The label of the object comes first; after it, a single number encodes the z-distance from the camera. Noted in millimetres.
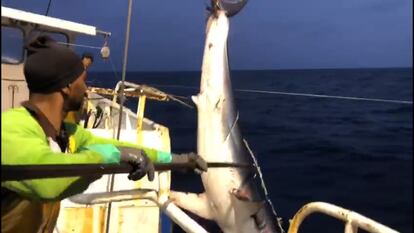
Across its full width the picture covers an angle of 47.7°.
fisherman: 1668
